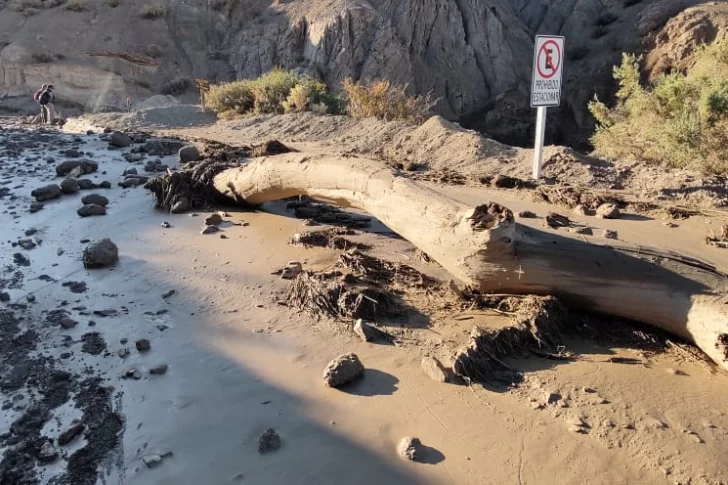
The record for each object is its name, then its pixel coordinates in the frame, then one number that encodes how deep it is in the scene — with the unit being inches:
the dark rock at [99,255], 214.1
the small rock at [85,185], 316.5
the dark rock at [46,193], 299.9
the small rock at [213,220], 249.1
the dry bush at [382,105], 459.2
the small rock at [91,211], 274.5
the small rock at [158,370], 144.9
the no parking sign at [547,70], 283.6
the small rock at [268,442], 115.7
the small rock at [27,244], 240.5
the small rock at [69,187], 308.5
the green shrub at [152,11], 996.6
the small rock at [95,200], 284.2
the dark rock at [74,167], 346.9
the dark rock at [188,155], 364.2
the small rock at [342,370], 133.4
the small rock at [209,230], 242.4
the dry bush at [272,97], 519.5
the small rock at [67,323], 171.4
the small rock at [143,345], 156.2
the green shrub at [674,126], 289.6
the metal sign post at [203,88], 633.7
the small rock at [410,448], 111.3
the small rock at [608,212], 241.3
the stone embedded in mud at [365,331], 152.1
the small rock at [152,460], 114.7
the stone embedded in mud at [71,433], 124.0
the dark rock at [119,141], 424.8
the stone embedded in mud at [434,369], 133.1
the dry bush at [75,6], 963.0
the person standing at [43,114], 628.9
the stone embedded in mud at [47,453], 119.1
